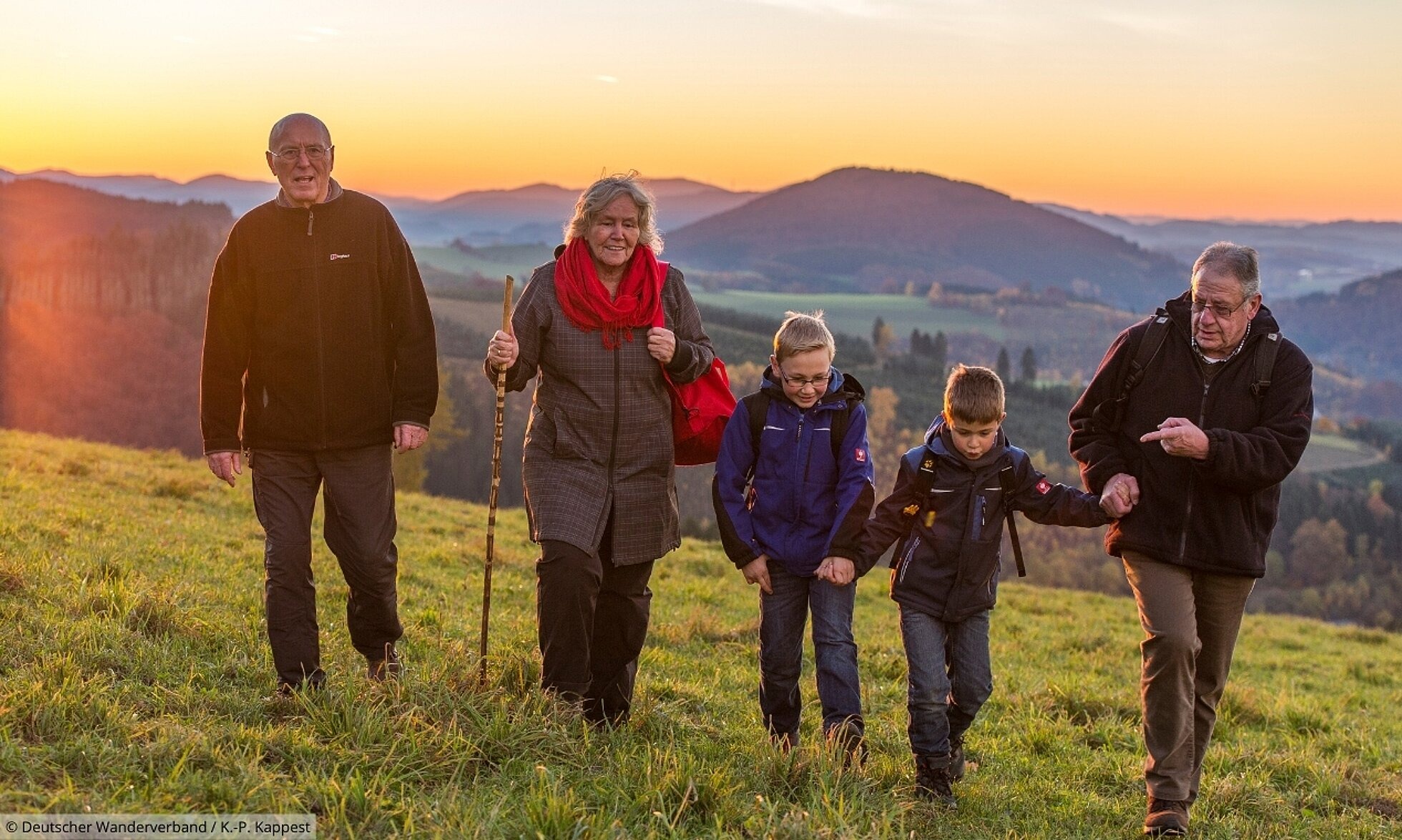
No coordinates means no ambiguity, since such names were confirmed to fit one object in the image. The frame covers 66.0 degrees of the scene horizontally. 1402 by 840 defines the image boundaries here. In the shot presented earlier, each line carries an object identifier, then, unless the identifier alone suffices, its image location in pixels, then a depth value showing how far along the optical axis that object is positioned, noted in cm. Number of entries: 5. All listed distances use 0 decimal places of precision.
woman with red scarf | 532
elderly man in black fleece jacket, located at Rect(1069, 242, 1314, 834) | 498
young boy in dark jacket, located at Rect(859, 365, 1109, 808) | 523
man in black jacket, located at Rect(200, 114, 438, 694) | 535
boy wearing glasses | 525
